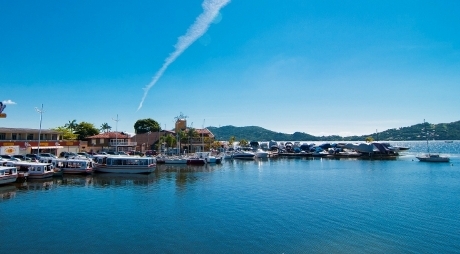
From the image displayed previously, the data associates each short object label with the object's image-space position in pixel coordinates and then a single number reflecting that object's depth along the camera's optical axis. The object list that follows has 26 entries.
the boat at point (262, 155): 97.00
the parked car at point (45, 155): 57.64
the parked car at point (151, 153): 83.43
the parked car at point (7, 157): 51.44
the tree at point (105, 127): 116.94
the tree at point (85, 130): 93.06
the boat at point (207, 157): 74.88
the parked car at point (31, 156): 55.62
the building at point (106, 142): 81.25
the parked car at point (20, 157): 54.06
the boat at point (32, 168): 42.25
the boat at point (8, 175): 37.31
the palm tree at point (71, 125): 102.34
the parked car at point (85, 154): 65.50
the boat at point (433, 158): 81.06
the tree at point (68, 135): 88.26
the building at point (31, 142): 57.22
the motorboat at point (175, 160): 68.88
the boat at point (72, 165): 48.91
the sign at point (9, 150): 54.66
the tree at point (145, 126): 114.88
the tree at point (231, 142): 124.75
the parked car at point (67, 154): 62.46
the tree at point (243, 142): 126.32
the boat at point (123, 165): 51.75
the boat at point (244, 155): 89.69
